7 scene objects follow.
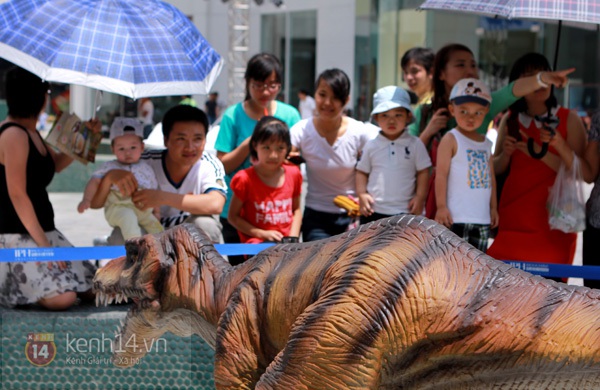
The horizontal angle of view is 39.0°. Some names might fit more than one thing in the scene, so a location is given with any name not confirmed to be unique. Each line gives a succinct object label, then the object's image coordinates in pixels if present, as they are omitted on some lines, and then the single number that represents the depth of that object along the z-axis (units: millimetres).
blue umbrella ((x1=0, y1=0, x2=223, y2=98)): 4672
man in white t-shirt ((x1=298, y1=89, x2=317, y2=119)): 20016
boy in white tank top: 4730
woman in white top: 5258
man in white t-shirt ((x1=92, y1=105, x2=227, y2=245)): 4832
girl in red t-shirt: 4898
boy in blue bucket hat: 4957
